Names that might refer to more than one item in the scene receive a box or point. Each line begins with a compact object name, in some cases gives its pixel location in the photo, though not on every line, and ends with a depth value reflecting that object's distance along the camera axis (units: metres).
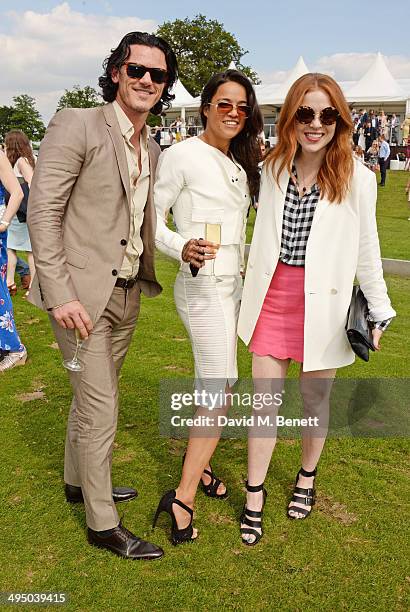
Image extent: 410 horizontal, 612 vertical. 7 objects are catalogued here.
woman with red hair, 2.97
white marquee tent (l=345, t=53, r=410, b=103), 28.05
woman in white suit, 3.06
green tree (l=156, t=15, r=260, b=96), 58.41
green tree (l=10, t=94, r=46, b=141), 76.62
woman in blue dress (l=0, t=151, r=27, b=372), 5.57
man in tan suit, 2.73
